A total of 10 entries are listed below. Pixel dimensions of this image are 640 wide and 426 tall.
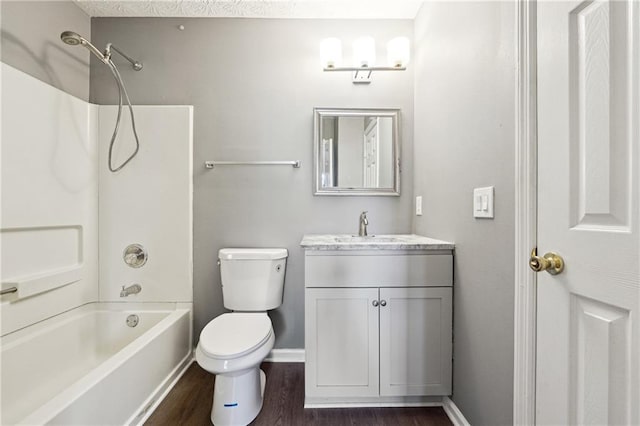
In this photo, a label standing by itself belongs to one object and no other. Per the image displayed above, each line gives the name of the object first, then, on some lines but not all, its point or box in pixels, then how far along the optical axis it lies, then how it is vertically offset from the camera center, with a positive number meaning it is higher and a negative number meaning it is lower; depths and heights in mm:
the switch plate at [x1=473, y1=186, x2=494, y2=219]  1047 +39
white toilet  1234 -597
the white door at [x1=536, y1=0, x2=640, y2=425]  629 +5
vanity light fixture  1713 +985
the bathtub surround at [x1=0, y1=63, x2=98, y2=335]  1324 +65
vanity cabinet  1353 -552
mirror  1868 +392
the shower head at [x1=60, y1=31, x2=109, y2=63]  1459 +925
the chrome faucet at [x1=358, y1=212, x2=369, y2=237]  1792 -80
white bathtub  1080 -755
